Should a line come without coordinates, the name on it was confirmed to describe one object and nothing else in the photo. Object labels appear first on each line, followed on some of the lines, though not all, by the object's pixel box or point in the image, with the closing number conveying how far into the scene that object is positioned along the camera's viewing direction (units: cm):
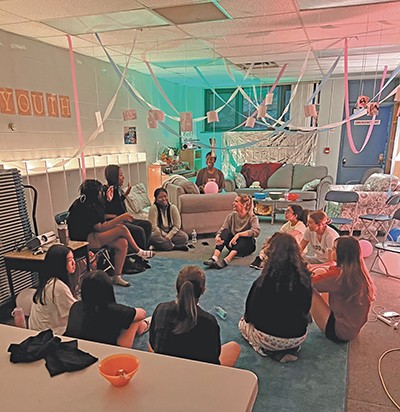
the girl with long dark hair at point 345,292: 239
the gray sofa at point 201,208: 499
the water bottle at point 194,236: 498
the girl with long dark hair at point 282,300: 218
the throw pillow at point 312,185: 629
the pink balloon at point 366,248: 423
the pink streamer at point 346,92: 407
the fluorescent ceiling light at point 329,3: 291
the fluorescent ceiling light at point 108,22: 325
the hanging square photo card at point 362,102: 463
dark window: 837
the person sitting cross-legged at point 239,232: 418
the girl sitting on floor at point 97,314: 184
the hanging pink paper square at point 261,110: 433
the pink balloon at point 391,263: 384
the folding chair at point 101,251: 353
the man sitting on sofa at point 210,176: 586
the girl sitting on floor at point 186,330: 171
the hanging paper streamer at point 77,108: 386
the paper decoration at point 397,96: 384
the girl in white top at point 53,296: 215
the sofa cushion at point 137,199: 491
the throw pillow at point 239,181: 698
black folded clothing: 112
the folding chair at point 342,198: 454
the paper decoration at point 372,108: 421
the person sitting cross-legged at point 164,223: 454
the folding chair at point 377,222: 441
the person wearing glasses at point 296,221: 354
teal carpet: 202
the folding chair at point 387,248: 347
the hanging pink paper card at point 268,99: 441
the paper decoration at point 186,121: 417
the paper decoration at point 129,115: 438
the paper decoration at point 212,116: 457
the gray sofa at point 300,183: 615
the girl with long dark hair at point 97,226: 339
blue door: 749
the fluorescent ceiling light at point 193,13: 308
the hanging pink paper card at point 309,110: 402
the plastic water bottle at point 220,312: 291
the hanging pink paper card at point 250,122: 464
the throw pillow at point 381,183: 484
